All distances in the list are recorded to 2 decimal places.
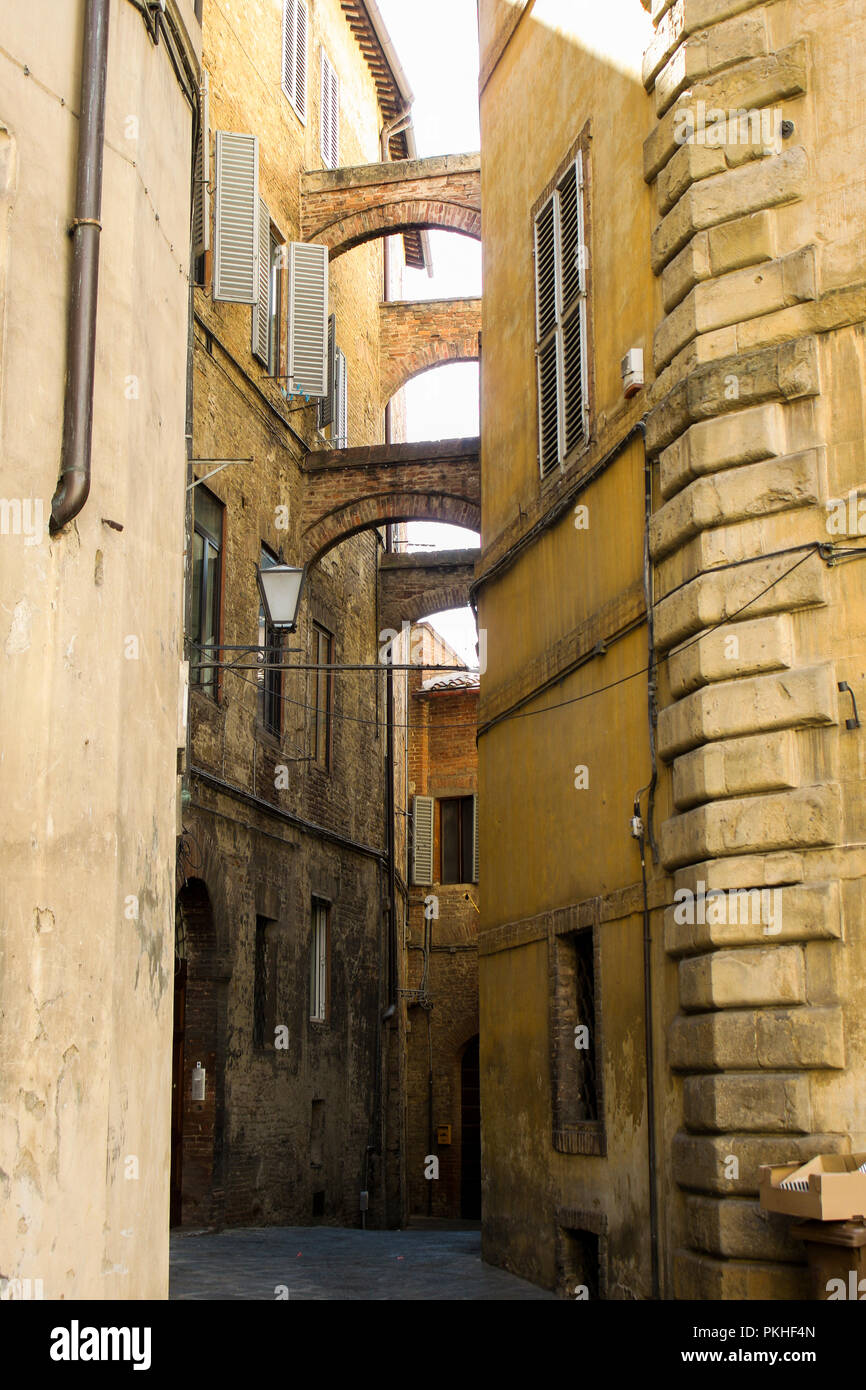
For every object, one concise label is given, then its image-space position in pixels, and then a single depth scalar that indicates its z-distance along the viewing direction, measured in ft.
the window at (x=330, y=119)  71.41
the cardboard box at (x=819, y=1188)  20.21
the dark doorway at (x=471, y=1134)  82.64
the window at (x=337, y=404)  66.59
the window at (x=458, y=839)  85.56
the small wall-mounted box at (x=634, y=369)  30.07
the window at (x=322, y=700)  64.64
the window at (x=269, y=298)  57.47
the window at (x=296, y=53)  64.54
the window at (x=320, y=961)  63.52
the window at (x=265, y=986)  54.54
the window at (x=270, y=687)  56.49
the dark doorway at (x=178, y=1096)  48.24
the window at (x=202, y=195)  50.72
